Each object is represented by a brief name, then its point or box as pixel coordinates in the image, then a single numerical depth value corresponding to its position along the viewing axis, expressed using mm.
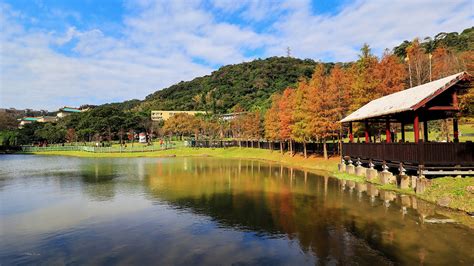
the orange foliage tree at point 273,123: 55050
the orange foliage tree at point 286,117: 49719
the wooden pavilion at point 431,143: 19938
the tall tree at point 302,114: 41969
